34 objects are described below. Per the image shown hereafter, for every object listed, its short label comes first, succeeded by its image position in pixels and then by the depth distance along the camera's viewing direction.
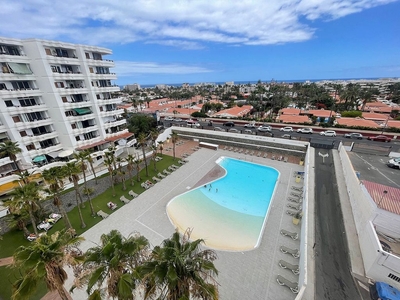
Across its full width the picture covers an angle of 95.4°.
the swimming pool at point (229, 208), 20.59
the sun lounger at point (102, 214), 22.62
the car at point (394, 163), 27.96
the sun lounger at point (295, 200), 25.48
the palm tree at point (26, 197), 15.74
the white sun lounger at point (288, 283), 14.45
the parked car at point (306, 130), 45.69
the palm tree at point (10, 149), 22.52
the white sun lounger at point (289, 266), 15.96
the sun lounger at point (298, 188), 27.88
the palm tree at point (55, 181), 17.00
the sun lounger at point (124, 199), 25.45
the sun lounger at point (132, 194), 26.90
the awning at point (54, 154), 32.16
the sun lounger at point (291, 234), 19.63
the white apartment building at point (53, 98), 26.60
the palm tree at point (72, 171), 18.98
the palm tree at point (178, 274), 7.25
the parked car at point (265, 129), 47.91
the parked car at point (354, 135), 41.41
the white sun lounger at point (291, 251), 17.49
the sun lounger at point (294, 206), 24.25
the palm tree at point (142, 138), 31.24
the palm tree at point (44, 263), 7.41
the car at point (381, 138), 38.50
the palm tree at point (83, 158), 22.81
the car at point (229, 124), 55.57
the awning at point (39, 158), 29.02
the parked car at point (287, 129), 47.69
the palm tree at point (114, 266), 7.50
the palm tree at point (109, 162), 25.32
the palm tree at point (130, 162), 27.85
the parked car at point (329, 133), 42.81
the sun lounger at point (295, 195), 26.42
